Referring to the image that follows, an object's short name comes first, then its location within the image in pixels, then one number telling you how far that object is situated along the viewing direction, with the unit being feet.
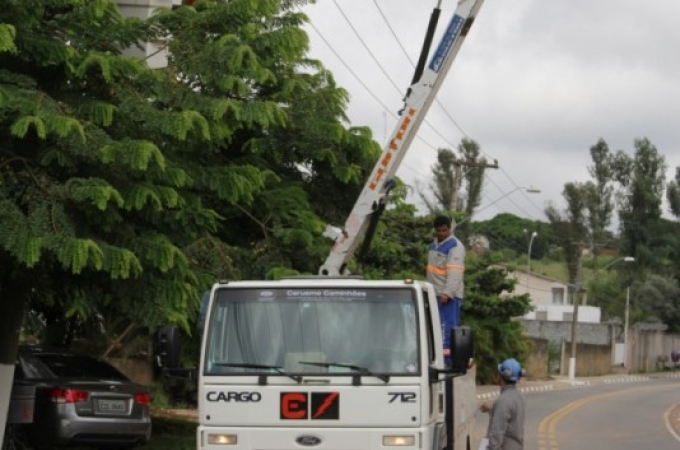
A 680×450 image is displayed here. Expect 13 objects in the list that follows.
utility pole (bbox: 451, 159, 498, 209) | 139.23
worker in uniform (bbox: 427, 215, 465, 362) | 40.01
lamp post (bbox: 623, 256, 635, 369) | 260.74
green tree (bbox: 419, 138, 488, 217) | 208.74
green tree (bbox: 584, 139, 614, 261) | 290.15
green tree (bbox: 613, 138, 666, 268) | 299.38
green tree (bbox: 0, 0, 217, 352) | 39.60
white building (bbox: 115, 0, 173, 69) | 61.79
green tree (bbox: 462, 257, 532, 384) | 143.02
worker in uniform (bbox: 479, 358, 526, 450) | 37.22
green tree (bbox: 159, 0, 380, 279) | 46.01
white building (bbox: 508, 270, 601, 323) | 290.35
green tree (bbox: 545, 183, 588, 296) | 270.87
